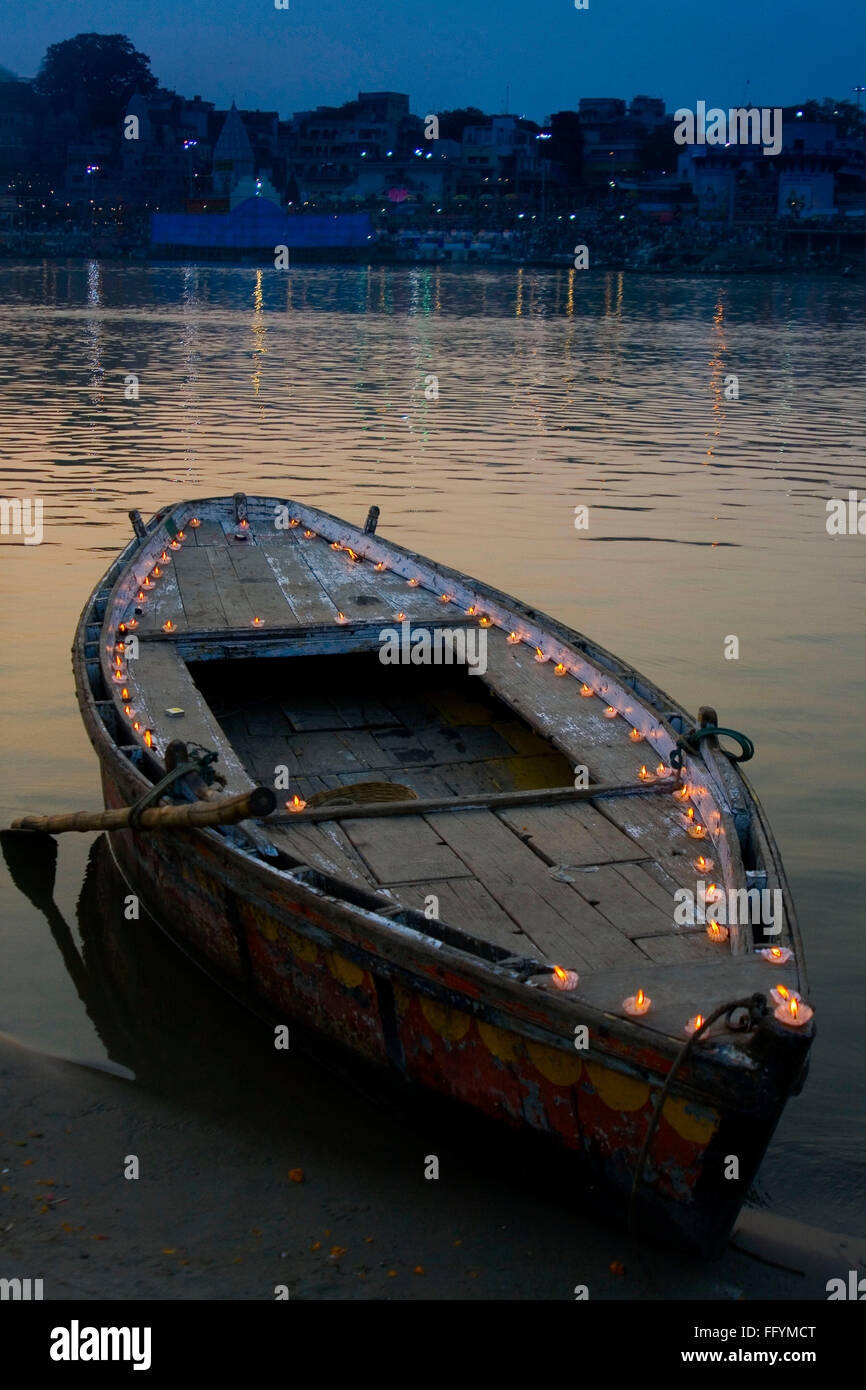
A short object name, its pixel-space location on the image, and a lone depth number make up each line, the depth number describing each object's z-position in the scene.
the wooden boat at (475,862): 5.18
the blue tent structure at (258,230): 137.88
